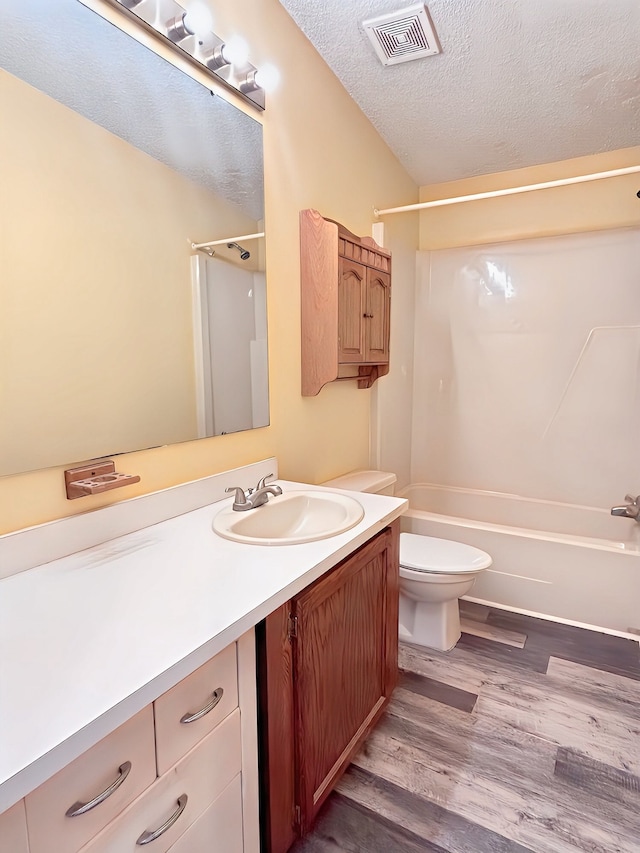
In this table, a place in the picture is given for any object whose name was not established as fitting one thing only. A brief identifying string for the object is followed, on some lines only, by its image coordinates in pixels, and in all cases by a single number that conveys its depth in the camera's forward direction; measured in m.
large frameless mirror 1.01
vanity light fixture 1.26
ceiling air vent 1.68
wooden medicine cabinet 1.85
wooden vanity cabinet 1.03
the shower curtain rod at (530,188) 1.88
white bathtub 2.25
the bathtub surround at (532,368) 2.63
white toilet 2.02
